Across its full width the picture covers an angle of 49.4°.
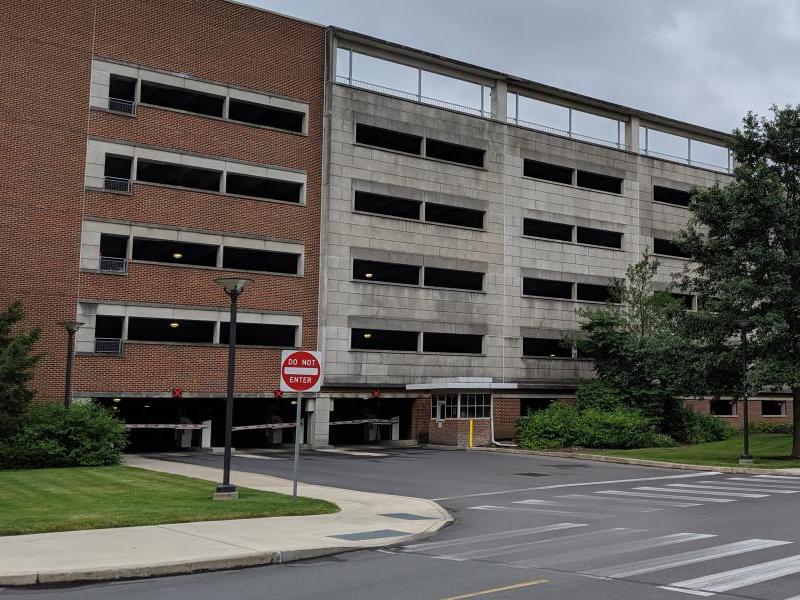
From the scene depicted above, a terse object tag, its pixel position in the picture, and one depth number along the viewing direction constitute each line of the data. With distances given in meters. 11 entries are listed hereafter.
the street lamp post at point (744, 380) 32.28
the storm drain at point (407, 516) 17.17
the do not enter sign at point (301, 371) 18.14
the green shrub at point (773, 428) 51.60
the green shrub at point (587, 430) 39.09
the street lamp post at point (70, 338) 30.22
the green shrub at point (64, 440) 26.45
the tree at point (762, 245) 32.06
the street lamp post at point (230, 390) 19.02
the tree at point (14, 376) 26.83
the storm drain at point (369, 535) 14.38
